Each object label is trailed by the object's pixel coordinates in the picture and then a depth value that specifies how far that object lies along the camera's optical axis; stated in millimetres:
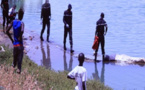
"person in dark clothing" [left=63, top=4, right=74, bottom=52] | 18141
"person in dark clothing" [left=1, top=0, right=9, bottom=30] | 21578
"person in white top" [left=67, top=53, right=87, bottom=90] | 7938
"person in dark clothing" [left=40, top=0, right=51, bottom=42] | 20172
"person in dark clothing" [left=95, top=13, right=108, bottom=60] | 16906
